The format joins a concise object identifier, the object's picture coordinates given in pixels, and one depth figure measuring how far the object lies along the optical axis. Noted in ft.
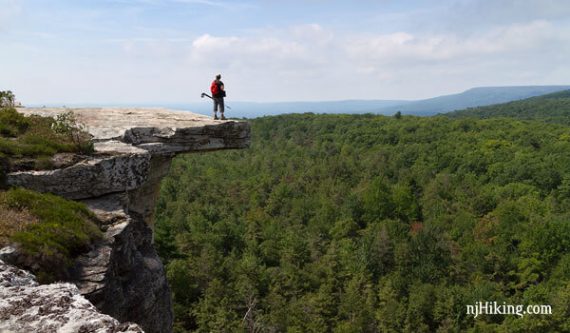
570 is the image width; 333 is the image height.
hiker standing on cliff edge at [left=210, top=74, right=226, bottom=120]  54.29
